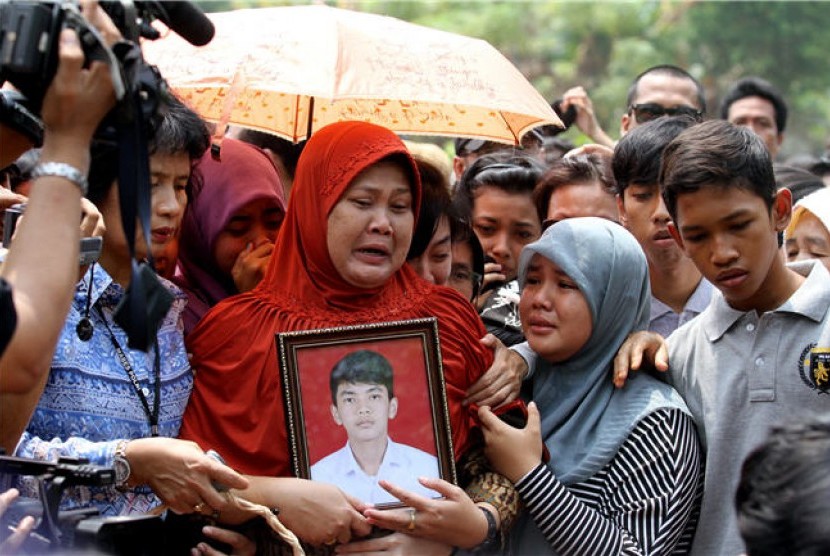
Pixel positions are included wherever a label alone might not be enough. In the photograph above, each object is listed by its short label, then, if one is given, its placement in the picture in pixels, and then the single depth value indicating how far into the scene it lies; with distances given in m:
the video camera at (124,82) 2.39
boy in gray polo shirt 3.62
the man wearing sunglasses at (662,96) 6.07
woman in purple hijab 4.12
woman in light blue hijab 3.58
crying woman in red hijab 3.41
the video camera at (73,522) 2.52
